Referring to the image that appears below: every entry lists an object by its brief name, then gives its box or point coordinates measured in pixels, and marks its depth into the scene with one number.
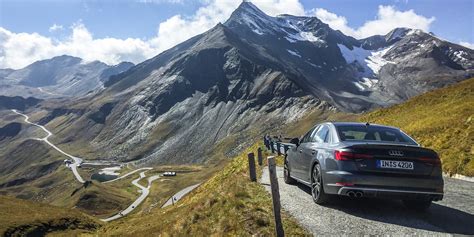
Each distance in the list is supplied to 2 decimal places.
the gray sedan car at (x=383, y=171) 11.14
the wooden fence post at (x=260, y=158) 28.23
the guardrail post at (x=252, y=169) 18.75
